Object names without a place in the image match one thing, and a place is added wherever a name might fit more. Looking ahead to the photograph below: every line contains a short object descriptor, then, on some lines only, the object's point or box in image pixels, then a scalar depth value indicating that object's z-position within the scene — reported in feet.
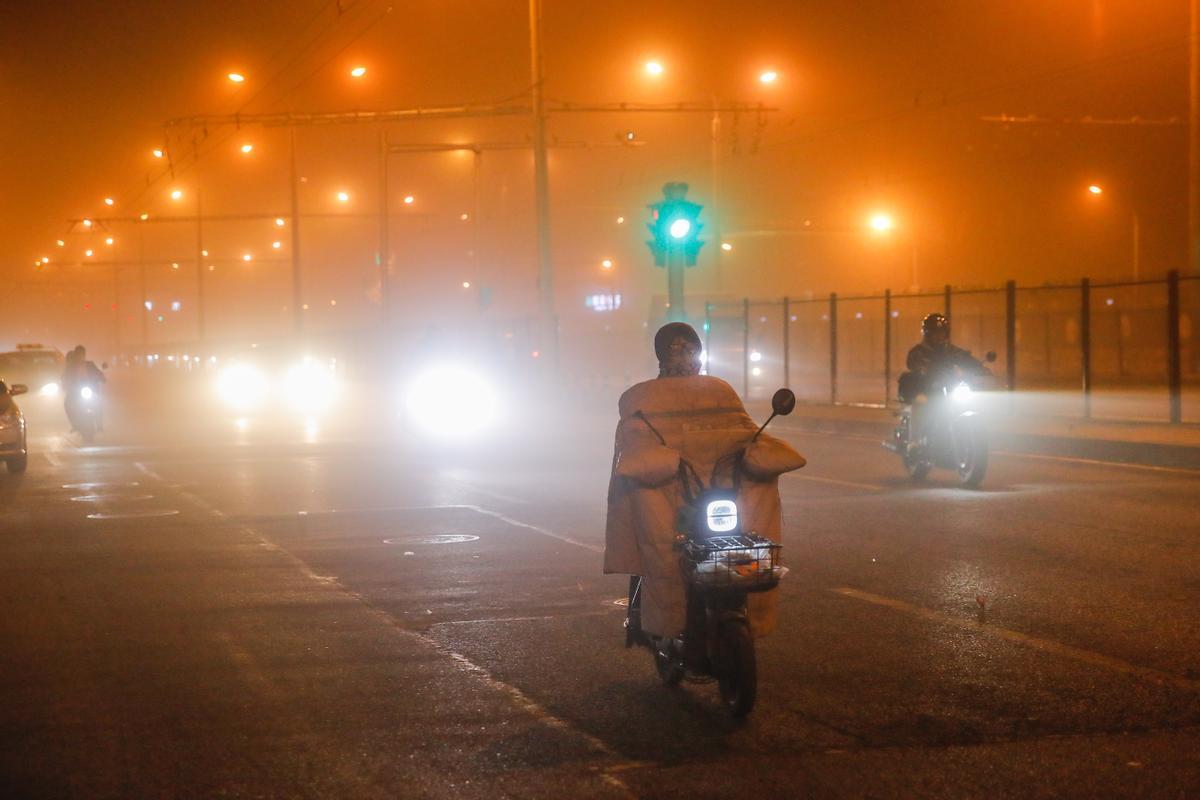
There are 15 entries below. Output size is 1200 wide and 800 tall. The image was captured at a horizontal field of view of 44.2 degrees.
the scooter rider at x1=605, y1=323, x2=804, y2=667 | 20.17
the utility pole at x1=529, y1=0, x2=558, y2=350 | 105.50
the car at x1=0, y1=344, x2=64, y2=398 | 131.03
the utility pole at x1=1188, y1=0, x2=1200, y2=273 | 86.38
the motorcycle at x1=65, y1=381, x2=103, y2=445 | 88.84
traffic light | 67.31
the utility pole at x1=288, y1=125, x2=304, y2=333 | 146.41
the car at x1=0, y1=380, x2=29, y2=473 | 63.64
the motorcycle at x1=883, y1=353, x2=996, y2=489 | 50.14
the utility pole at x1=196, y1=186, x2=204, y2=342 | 182.09
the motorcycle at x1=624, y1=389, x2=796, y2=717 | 19.53
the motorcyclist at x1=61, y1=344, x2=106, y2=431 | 88.89
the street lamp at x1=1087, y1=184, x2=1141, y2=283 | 171.42
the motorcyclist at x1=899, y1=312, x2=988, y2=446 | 50.47
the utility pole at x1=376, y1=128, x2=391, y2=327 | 145.28
